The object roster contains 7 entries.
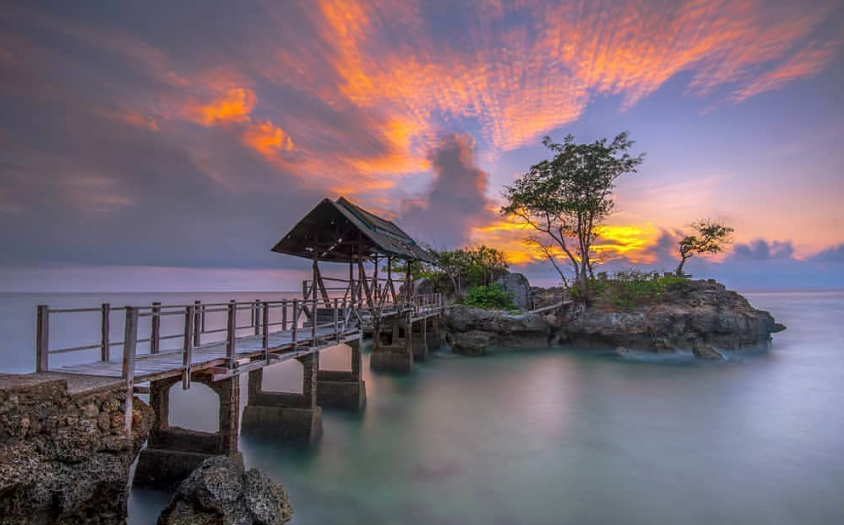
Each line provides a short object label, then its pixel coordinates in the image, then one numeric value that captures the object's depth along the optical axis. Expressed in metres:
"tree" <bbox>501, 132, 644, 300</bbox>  29.53
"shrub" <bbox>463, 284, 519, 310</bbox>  29.53
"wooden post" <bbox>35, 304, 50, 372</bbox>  5.71
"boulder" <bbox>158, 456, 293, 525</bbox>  6.12
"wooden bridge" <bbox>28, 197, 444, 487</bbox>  6.84
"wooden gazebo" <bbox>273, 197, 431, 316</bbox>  13.47
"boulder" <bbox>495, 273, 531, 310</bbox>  31.41
